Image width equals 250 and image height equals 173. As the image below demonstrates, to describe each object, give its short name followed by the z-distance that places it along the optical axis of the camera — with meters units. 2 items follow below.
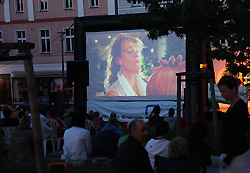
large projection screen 18.39
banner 18.36
